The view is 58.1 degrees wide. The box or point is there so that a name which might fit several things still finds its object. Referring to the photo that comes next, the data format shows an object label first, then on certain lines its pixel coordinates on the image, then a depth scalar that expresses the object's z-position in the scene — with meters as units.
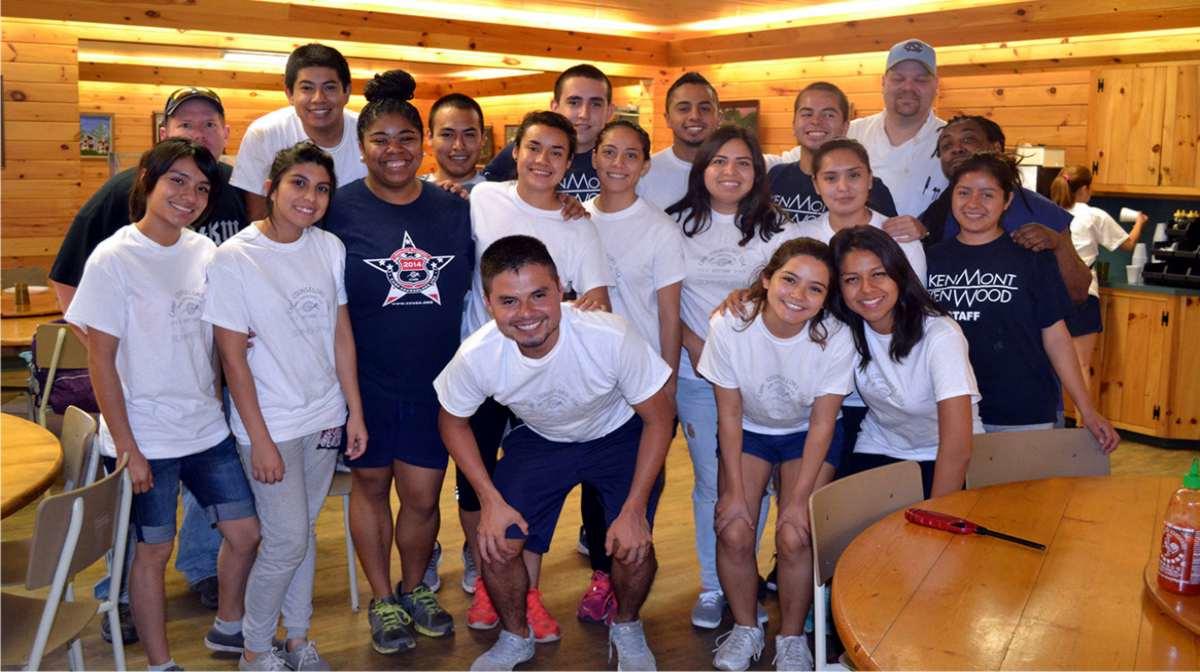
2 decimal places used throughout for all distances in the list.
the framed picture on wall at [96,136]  10.24
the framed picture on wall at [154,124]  10.65
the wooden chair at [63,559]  2.24
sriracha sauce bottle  1.88
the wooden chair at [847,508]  2.25
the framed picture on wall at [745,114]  8.95
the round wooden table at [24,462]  2.37
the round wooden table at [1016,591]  1.71
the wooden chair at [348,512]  3.53
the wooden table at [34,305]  4.88
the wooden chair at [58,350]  3.90
